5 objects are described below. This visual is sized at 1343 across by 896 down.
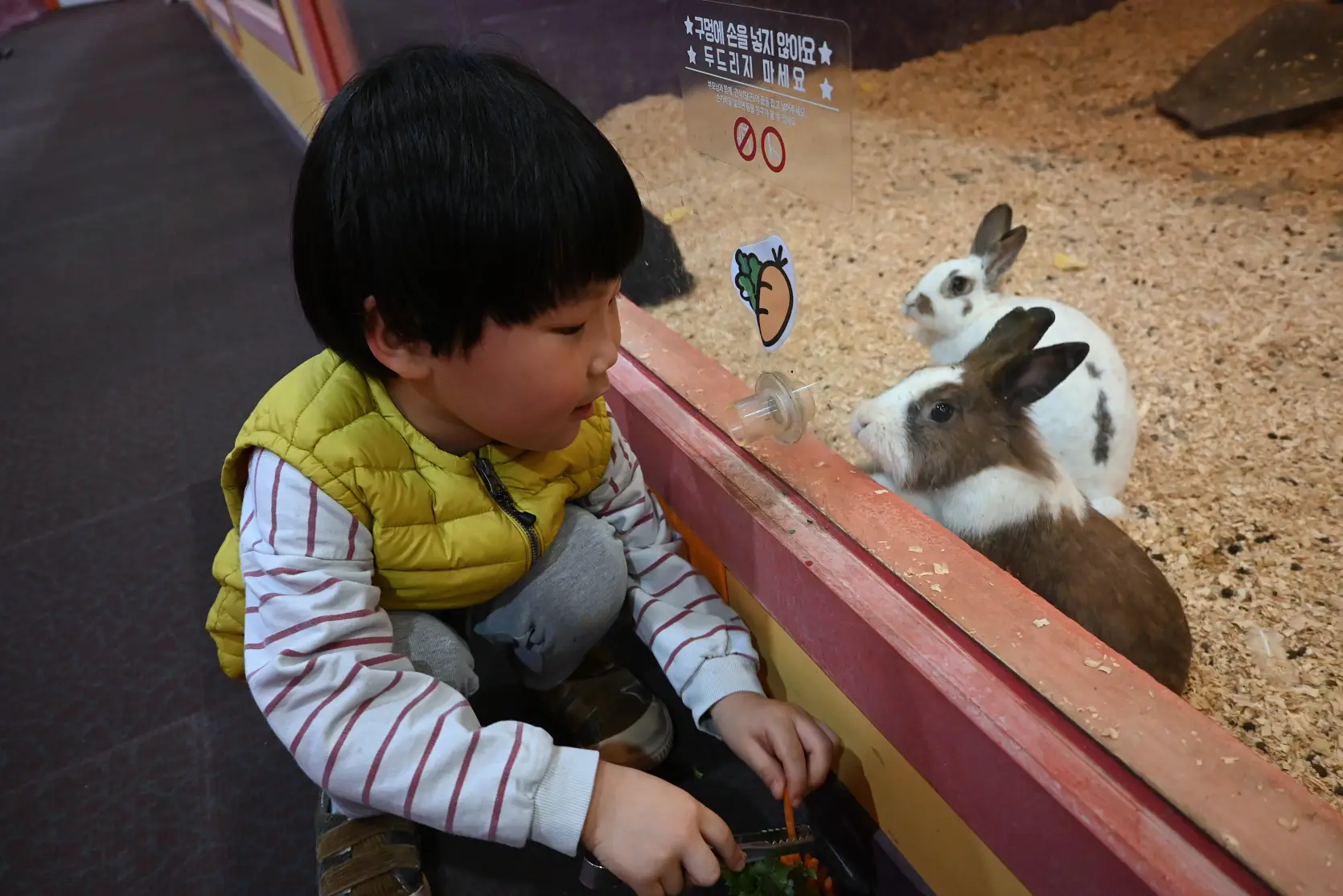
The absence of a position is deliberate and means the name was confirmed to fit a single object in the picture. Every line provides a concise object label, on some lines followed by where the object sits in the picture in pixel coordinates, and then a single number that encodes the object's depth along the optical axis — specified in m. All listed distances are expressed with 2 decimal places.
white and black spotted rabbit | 1.01
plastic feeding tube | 0.95
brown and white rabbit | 0.80
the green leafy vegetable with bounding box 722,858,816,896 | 0.80
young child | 0.65
